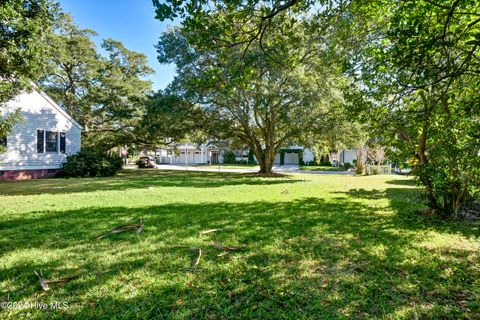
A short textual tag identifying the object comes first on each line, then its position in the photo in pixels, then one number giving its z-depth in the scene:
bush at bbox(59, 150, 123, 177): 16.61
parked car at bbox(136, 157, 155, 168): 32.46
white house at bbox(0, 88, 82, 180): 14.41
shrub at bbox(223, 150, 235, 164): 44.79
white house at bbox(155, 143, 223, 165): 47.75
